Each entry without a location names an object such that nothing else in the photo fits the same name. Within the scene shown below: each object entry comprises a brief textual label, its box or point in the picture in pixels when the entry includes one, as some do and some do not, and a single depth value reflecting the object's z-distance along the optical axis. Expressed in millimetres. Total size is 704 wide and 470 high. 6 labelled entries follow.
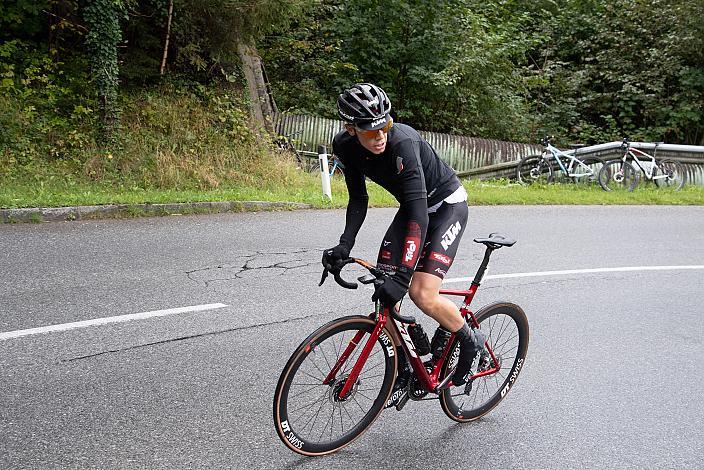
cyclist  3656
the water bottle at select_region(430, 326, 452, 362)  4227
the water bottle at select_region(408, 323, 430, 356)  4105
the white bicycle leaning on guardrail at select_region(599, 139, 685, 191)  16016
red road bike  3693
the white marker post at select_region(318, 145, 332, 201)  12289
